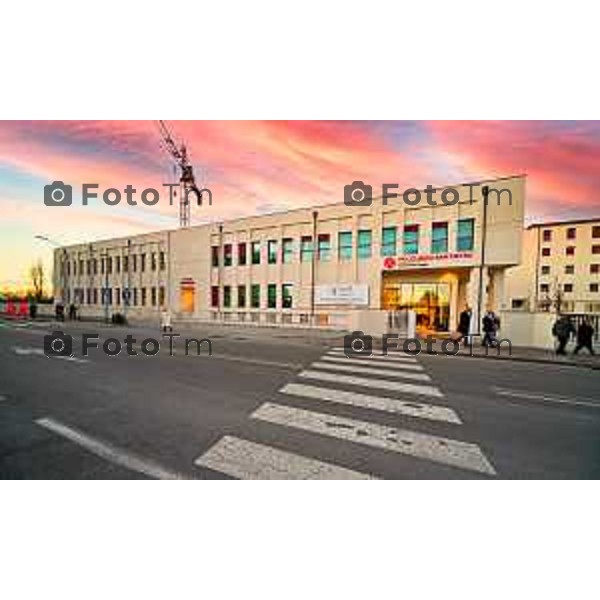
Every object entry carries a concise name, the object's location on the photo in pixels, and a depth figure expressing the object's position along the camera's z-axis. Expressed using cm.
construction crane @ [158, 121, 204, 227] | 2218
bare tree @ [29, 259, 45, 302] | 7825
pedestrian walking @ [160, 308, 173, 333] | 2446
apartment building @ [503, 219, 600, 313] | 6150
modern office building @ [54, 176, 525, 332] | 2136
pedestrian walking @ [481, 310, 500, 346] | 1642
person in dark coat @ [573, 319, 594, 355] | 1486
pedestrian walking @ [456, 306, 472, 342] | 1744
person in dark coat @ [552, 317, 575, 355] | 1537
